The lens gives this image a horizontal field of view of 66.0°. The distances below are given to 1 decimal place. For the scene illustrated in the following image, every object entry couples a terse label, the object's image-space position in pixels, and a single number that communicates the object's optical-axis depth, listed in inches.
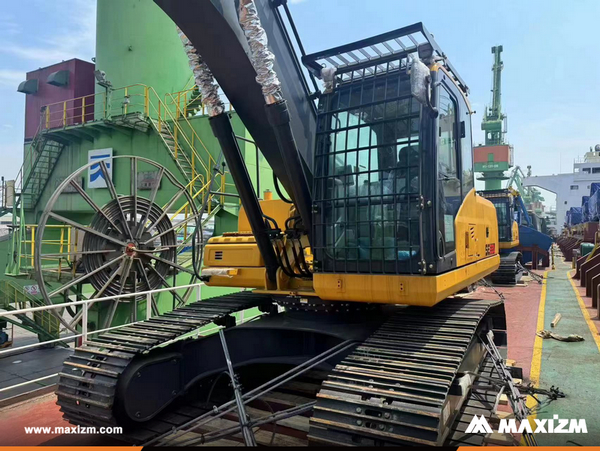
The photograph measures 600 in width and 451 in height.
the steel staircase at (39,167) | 710.5
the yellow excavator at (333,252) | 141.9
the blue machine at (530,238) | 850.1
